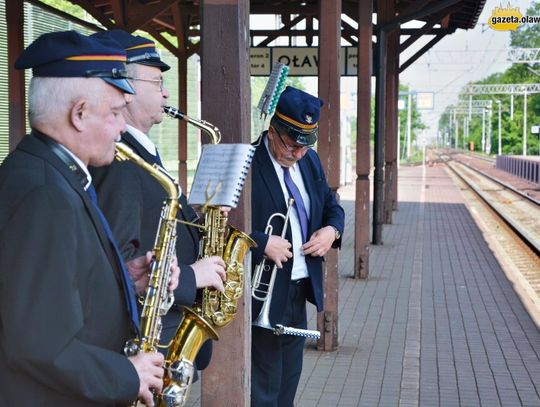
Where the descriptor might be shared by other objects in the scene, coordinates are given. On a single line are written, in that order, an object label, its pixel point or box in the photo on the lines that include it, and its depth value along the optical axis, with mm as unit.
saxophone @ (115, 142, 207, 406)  2791
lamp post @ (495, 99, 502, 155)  92812
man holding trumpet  4832
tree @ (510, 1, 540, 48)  82938
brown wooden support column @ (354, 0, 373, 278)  12812
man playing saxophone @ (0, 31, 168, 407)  2295
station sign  17422
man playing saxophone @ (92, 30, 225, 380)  3234
